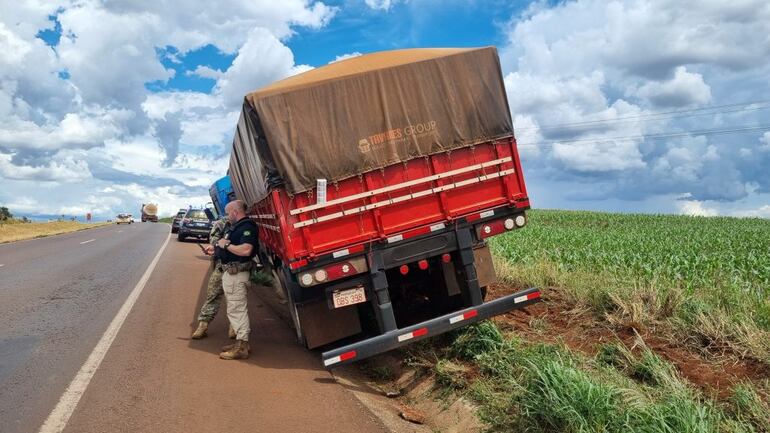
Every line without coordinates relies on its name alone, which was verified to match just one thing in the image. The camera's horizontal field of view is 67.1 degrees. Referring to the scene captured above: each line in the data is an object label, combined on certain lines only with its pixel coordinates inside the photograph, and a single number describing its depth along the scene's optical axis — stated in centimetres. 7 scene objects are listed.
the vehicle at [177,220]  3649
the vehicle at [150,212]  8294
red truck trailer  605
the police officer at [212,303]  773
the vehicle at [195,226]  2784
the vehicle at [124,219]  7738
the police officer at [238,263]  699
